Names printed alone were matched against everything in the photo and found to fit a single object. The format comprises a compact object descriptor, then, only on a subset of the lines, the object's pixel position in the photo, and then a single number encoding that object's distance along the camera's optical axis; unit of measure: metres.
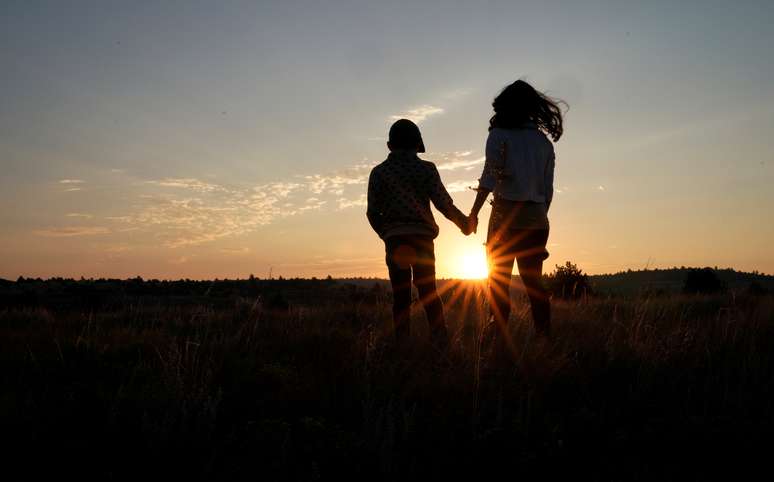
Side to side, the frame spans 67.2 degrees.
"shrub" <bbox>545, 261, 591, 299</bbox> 15.61
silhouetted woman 5.22
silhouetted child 5.54
